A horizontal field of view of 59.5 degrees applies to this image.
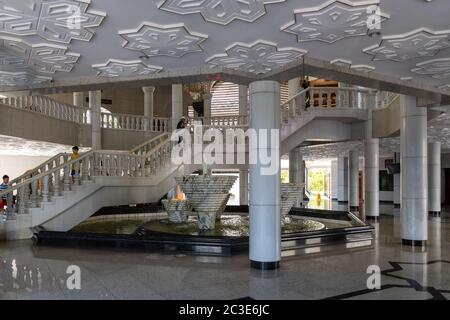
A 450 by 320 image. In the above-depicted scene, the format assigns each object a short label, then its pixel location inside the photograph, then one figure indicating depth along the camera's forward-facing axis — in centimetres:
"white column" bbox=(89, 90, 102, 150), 1433
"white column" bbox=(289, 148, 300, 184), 1848
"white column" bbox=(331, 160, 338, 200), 2756
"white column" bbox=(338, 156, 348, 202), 2405
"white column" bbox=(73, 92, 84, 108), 1494
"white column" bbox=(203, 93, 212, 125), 1961
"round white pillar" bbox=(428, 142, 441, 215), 1674
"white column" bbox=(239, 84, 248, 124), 1600
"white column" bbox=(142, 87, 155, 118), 1780
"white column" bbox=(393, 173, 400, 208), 2268
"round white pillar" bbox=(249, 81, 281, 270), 580
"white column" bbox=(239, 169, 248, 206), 1585
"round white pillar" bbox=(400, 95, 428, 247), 802
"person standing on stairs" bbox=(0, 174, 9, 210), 951
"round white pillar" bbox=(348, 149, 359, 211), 1822
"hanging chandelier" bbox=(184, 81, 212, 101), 1903
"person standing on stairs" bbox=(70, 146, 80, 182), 984
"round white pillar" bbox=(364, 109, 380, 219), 1372
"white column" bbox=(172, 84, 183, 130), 1636
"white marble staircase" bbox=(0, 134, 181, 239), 870
